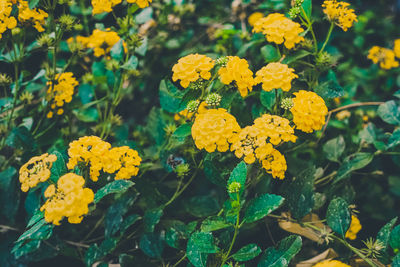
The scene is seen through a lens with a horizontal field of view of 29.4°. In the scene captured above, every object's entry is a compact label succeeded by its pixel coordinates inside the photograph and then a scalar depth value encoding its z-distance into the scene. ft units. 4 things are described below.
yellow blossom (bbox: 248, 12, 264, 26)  2.37
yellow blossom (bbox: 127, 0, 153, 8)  1.95
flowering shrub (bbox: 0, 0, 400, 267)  1.80
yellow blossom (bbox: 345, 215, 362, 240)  2.02
